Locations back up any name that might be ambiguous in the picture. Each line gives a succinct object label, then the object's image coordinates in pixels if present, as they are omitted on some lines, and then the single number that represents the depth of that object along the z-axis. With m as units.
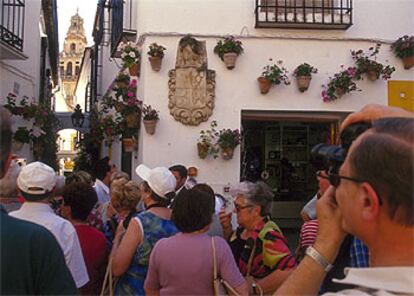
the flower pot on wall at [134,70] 8.06
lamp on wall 15.74
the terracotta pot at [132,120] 7.92
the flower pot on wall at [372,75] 7.72
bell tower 74.75
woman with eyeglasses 3.16
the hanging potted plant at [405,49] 7.81
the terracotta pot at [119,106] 7.97
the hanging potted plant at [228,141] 7.57
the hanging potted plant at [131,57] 8.01
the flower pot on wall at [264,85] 7.68
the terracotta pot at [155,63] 7.66
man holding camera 1.29
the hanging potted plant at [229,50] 7.64
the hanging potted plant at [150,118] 7.61
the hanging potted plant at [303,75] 7.67
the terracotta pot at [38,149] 9.42
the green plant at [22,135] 8.91
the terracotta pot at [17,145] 8.89
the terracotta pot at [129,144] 8.18
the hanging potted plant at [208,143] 7.60
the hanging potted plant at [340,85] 7.68
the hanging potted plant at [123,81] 8.24
